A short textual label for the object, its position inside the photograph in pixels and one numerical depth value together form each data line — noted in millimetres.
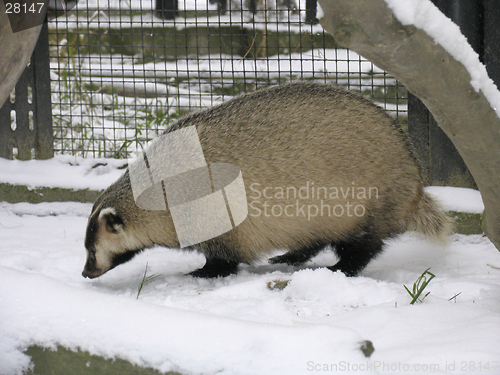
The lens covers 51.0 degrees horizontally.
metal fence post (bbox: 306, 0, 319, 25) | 4738
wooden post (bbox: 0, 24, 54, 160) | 4652
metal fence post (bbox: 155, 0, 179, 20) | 7164
